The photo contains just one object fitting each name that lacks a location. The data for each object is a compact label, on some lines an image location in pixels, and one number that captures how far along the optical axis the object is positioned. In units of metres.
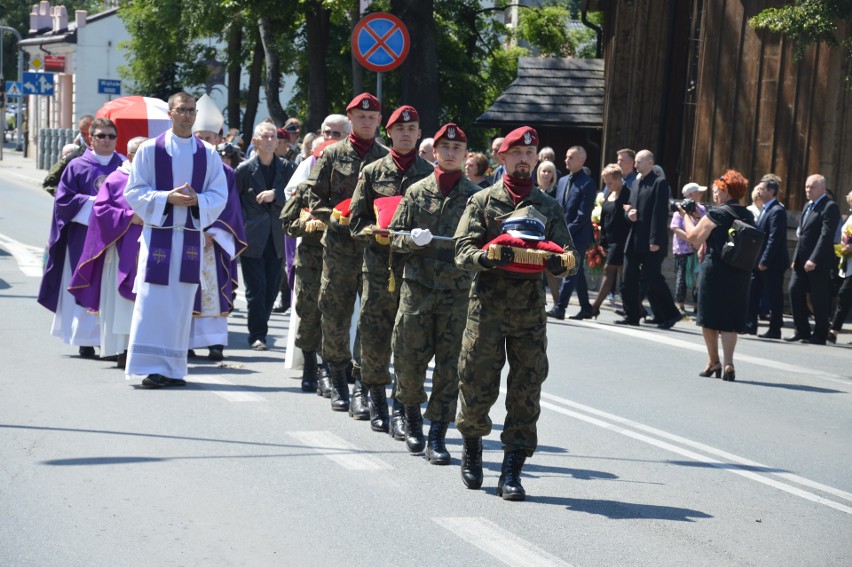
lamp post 54.36
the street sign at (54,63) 57.31
